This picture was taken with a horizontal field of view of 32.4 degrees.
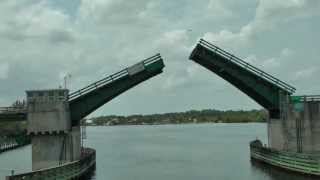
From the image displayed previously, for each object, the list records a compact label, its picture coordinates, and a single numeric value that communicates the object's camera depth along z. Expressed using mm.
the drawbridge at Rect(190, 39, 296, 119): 36531
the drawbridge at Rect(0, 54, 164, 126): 35375
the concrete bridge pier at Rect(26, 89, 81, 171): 32906
